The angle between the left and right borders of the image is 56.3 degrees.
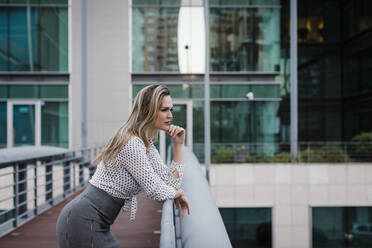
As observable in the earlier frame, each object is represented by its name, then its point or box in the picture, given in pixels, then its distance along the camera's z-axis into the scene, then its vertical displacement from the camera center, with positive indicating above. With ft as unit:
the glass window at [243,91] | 52.06 +4.83
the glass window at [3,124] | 48.34 -0.08
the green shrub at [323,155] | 45.98 -4.33
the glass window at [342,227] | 46.93 -14.52
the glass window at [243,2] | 52.24 +18.22
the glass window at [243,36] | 52.29 +13.12
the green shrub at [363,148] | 45.85 -3.35
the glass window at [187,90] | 52.54 +5.03
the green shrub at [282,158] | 46.50 -4.70
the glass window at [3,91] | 49.98 +4.74
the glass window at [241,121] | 51.55 +0.33
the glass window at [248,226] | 45.77 -13.91
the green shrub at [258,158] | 47.29 -4.78
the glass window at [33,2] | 49.28 +17.54
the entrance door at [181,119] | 51.67 +0.66
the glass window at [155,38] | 52.16 +12.78
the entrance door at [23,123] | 48.96 +0.13
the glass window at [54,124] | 49.93 -0.03
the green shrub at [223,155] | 47.12 -4.37
